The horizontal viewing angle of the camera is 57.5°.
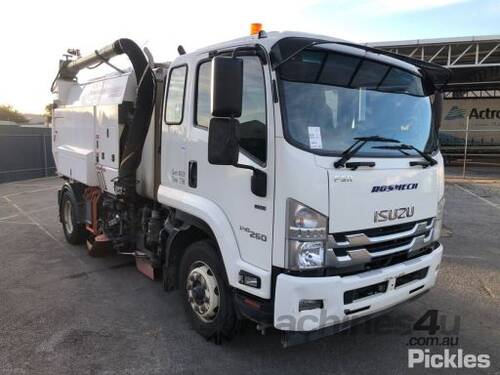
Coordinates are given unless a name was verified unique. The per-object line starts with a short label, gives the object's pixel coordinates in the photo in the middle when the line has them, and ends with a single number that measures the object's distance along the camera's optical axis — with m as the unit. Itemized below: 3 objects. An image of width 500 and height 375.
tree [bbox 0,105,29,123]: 56.97
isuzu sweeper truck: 3.09
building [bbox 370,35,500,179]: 19.30
